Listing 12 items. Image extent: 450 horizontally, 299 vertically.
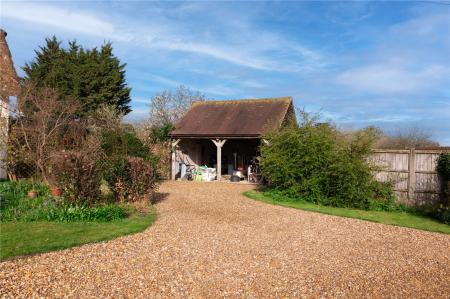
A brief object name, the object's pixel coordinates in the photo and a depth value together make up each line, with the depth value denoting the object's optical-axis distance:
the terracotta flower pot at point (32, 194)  9.81
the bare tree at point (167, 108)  32.31
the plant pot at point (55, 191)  9.27
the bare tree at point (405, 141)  27.27
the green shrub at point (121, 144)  13.41
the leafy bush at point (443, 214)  9.64
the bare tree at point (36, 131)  12.03
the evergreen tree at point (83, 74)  23.19
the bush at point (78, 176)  8.32
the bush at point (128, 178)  9.70
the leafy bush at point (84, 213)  7.59
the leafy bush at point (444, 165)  10.67
